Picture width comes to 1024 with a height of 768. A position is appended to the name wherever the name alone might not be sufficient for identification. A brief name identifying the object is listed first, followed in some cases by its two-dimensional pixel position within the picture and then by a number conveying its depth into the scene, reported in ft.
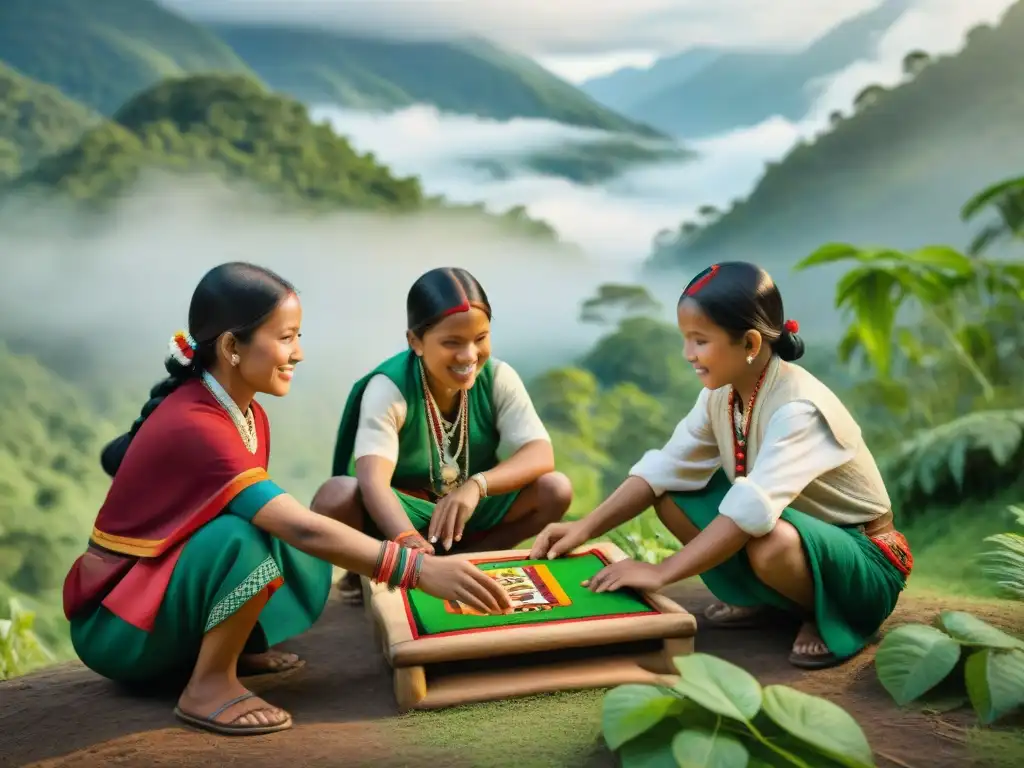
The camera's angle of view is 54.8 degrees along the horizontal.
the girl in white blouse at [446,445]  10.10
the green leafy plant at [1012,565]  10.78
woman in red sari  8.02
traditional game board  8.27
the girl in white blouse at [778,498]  8.73
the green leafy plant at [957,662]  7.61
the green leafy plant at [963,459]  14.60
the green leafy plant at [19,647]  12.56
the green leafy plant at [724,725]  6.58
